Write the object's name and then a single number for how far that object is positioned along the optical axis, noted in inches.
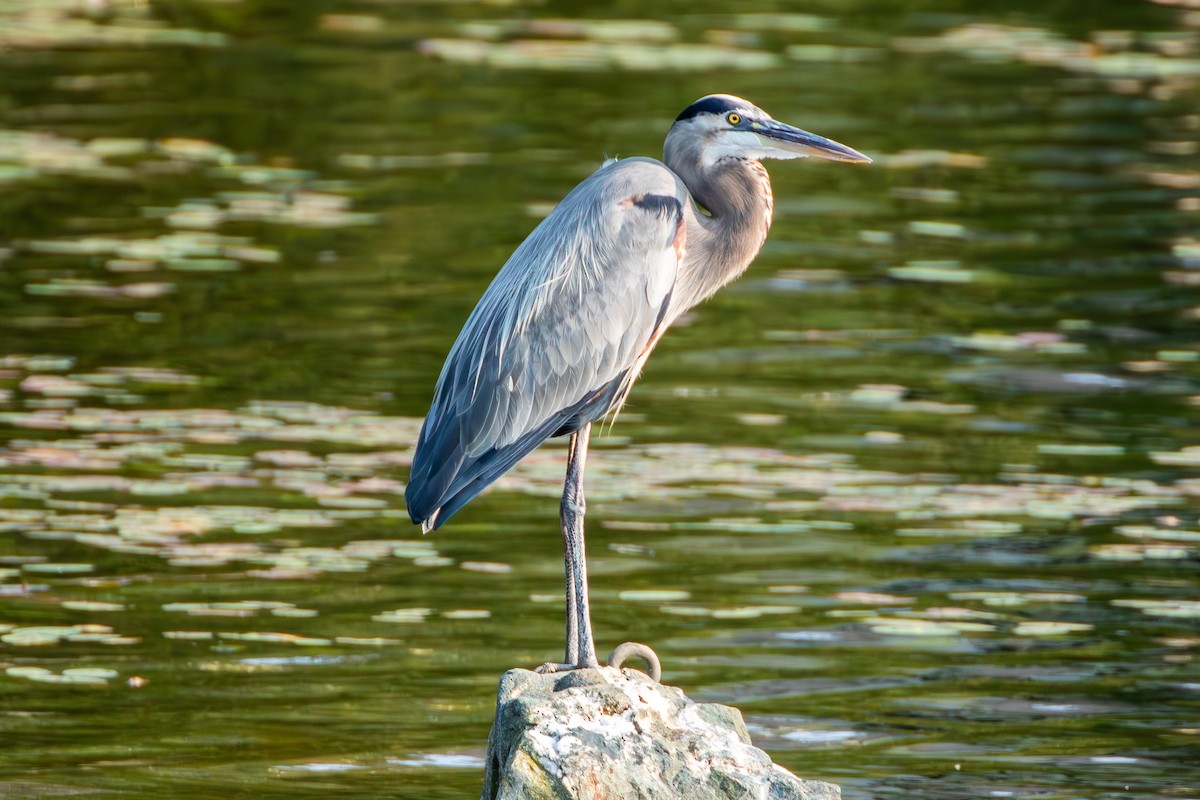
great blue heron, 556.7
